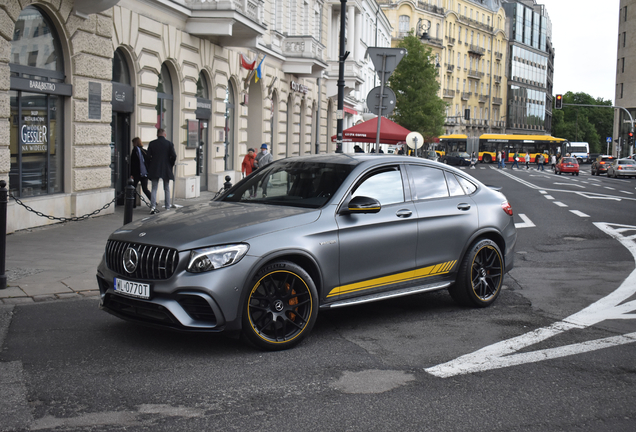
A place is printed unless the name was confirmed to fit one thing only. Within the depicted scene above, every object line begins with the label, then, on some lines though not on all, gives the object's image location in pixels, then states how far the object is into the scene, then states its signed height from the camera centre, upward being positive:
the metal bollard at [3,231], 7.53 -0.86
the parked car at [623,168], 54.69 -0.49
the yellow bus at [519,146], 87.06 +1.48
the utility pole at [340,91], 23.28 +1.95
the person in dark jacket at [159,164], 16.09 -0.33
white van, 107.28 +1.36
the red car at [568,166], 61.91 -0.51
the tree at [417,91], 67.12 +5.66
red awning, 22.86 +0.68
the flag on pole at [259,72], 26.20 +2.73
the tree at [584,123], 162.88 +7.92
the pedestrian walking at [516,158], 80.19 +0.04
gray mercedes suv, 5.32 -0.74
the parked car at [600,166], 62.10 -0.42
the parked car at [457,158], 84.50 -0.18
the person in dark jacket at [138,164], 16.88 -0.34
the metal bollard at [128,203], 9.52 -0.68
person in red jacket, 20.52 -0.29
